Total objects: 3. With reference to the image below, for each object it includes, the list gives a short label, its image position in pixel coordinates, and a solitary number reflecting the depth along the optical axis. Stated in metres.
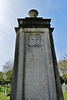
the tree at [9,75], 27.53
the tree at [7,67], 30.41
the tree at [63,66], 26.74
